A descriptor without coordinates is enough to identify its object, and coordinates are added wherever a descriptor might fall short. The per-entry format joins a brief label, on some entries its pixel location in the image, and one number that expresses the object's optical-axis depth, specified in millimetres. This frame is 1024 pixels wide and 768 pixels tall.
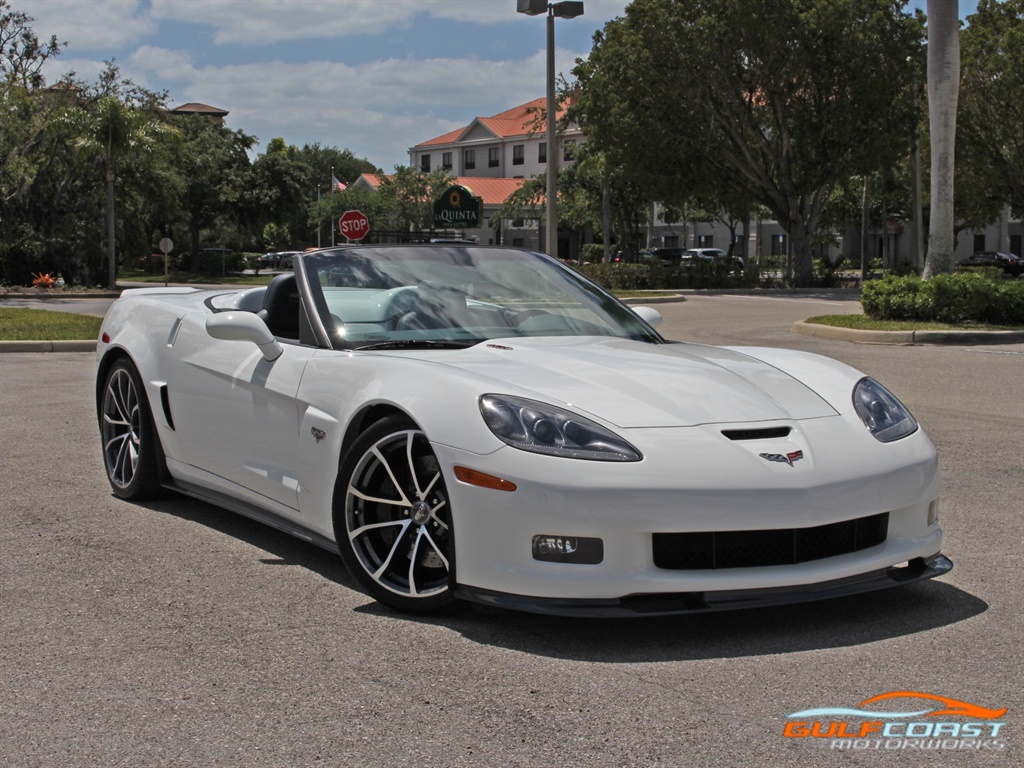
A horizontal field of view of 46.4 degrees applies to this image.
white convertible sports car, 3736
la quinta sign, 23281
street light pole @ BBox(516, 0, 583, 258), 24438
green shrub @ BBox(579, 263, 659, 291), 40350
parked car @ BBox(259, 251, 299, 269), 72906
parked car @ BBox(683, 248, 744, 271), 71012
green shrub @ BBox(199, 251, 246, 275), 66812
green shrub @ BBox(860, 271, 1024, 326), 18500
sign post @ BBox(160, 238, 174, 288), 46953
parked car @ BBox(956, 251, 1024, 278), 64562
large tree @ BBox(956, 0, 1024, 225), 42750
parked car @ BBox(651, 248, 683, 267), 69800
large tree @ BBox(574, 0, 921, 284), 37469
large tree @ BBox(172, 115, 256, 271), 68250
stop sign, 26891
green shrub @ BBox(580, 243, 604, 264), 67625
